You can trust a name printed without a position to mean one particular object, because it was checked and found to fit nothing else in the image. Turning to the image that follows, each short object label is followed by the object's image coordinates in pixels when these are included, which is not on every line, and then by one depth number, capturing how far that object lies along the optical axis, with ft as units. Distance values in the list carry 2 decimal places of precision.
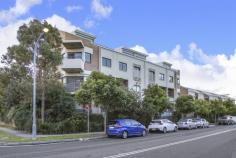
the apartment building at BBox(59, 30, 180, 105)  84.76
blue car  56.30
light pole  49.49
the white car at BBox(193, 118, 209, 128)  101.50
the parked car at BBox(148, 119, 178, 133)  73.30
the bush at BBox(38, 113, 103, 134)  62.15
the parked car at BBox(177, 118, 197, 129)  93.07
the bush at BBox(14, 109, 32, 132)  63.63
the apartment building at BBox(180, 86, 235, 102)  164.59
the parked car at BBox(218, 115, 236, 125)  137.82
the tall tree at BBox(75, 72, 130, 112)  63.08
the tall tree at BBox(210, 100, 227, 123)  145.49
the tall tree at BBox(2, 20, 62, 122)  65.29
